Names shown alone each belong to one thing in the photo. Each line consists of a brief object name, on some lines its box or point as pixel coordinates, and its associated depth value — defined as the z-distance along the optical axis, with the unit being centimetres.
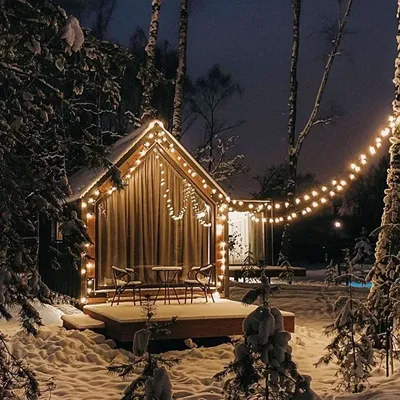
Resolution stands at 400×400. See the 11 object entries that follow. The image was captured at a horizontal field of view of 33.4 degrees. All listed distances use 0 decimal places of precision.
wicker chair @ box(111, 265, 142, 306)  1046
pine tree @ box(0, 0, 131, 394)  378
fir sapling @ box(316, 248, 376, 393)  559
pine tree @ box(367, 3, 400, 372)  687
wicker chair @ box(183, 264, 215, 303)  1062
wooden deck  808
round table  1074
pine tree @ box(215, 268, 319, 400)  402
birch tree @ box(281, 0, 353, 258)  1934
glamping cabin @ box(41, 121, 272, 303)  1091
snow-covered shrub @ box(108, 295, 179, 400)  363
